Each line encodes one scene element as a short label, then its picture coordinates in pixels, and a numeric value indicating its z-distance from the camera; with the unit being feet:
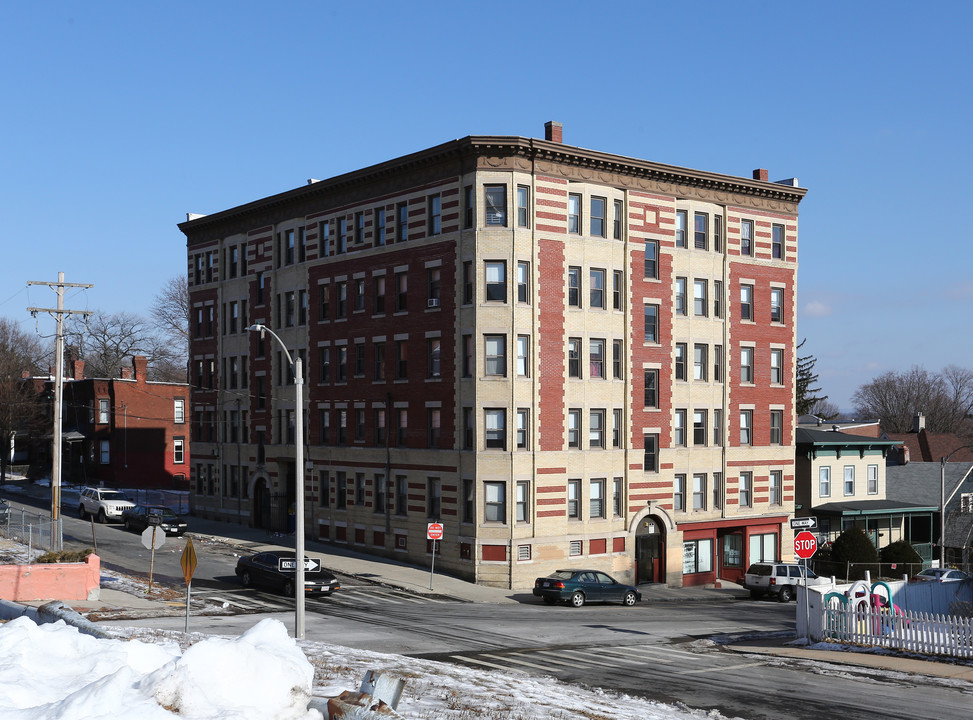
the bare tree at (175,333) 352.90
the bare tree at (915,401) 409.90
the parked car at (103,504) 188.96
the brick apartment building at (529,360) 146.30
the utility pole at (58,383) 146.72
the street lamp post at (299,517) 86.43
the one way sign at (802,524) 106.32
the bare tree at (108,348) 378.53
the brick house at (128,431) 250.57
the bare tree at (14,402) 246.88
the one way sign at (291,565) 121.08
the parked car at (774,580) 153.17
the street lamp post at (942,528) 165.37
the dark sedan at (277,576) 120.78
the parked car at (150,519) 170.50
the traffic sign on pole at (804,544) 100.07
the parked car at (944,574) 151.17
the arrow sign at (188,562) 82.23
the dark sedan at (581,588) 130.11
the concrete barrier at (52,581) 100.17
